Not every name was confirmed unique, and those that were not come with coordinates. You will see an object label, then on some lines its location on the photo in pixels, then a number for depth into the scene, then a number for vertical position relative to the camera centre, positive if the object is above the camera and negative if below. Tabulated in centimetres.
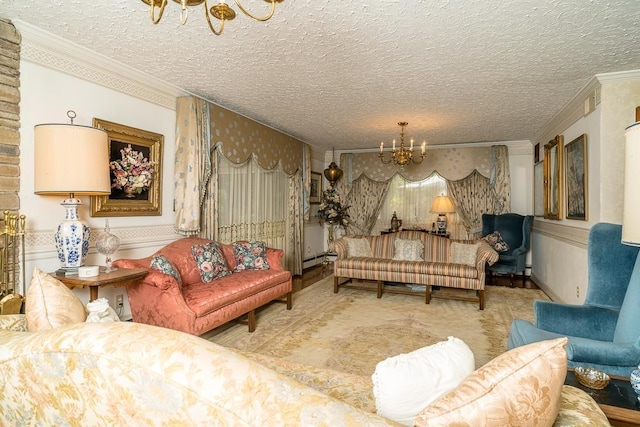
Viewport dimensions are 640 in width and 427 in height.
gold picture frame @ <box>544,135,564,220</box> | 452 +48
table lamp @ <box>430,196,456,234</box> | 658 +9
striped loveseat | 442 -72
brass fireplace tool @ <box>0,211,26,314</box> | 234 -28
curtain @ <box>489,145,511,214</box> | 643 +63
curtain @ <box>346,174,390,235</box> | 744 +23
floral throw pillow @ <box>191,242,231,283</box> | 353 -50
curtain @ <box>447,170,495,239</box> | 666 +26
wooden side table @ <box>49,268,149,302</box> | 238 -46
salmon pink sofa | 280 -70
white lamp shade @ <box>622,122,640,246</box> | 119 +9
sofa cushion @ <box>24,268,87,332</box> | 130 -35
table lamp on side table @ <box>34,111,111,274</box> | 233 +29
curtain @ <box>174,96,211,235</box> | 385 +48
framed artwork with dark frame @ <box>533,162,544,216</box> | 555 +39
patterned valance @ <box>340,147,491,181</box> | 664 +95
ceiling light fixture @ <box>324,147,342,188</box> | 713 +82
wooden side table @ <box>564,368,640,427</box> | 124 -70
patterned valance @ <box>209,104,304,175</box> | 439 +103
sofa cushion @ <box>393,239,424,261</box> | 502 -53
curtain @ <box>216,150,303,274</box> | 467 +9
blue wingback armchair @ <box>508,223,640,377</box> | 178 -59
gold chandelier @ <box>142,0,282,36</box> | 132 +82
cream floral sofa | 68 -36
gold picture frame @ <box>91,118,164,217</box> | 311 +32
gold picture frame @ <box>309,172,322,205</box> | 718 +50
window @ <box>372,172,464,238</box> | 704 +20
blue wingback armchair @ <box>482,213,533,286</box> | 568 -39
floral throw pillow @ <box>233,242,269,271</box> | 402 -50
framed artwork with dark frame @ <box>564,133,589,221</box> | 368 +39
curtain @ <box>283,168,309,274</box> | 612 -27
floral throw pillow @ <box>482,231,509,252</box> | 570 -47
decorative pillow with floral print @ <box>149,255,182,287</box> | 296 -45
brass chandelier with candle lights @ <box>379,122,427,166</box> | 502 +82
